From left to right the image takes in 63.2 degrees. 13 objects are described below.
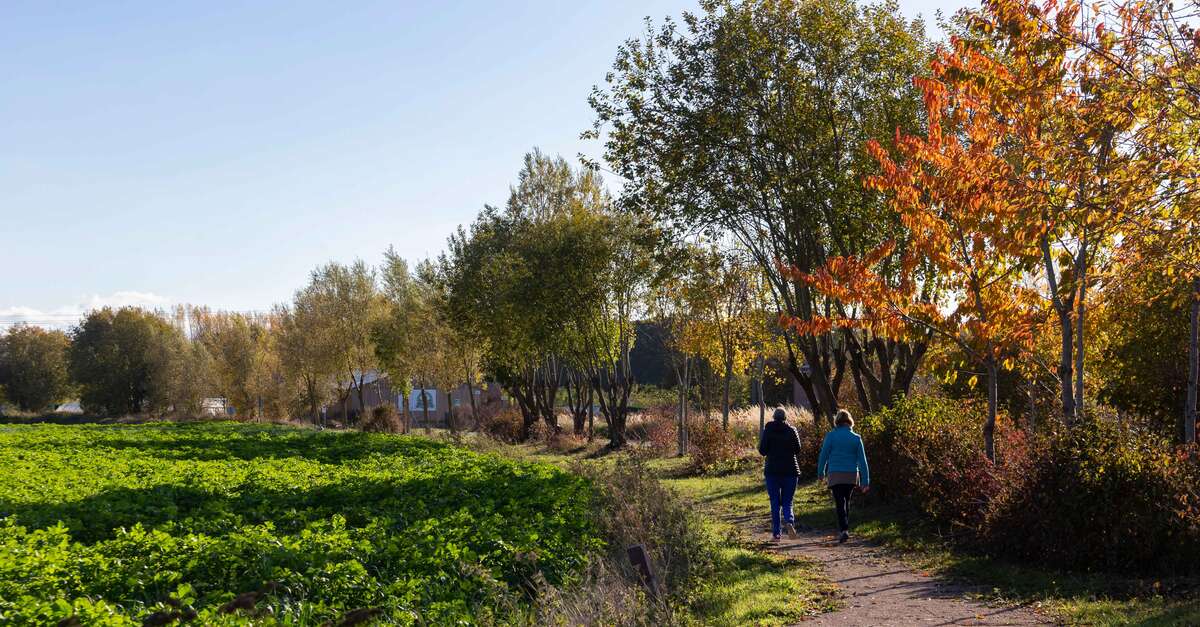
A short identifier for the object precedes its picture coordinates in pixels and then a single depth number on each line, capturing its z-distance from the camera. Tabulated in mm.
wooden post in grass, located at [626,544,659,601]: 8086
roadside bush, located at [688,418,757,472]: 23844
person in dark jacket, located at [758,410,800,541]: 13344
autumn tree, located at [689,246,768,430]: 28252
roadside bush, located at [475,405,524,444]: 41969
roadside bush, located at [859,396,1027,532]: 12109
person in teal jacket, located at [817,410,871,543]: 12938
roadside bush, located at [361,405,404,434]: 48169
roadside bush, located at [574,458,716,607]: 9336
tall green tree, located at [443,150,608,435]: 32719
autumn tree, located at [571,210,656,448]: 32656
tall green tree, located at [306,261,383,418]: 51688
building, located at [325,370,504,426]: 68438
